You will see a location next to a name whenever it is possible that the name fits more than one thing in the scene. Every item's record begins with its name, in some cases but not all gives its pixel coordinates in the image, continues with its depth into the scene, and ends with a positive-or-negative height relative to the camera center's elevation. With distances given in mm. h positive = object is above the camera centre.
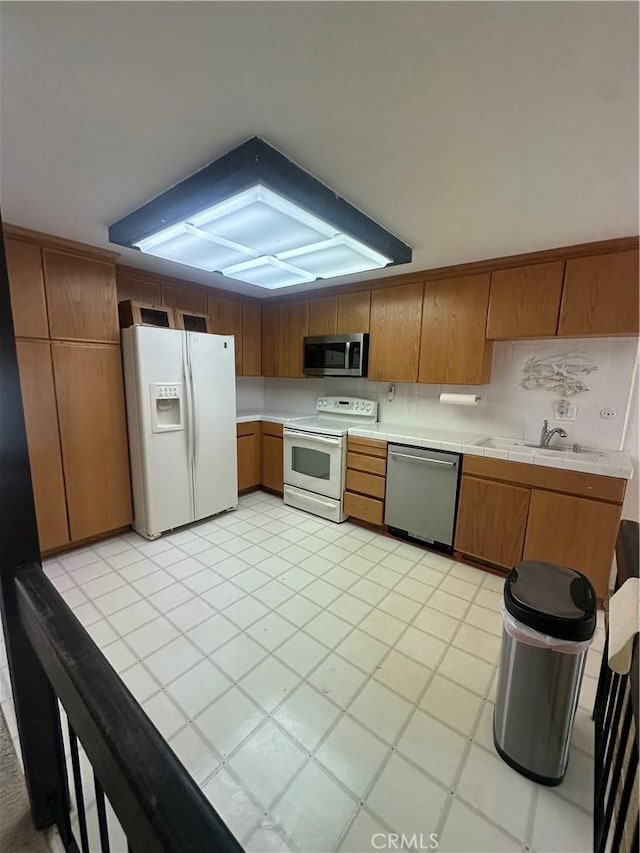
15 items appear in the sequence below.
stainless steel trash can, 1245 -1068
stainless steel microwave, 3361 +166
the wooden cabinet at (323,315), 3564 +576
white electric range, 3334 -816
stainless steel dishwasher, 2729 -961
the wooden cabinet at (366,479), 3117 -969
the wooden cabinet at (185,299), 3350 +684
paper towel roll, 2850 -202
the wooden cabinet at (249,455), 3949 -977
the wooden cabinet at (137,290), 3068 +689
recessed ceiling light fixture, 1469 +770
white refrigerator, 2816 -461
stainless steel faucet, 2585 -421
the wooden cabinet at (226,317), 3746 +566
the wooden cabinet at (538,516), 2168 -934
